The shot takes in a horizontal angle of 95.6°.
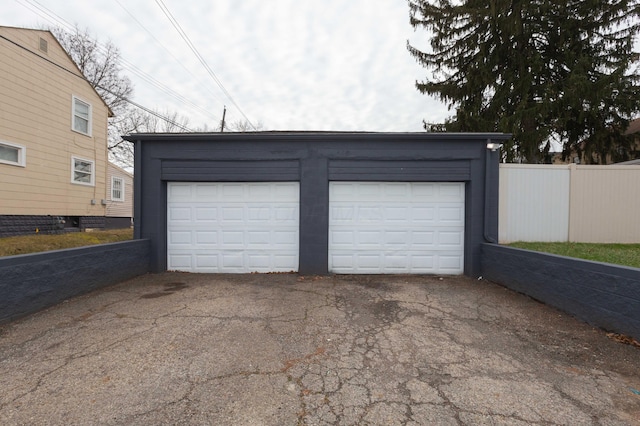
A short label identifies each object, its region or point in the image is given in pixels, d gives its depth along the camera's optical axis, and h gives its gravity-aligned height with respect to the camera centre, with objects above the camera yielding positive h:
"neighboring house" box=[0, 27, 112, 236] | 9.39 +2.50
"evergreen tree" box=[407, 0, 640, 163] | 11.51 +6.05
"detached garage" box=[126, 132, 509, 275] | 6.48 +0.22
